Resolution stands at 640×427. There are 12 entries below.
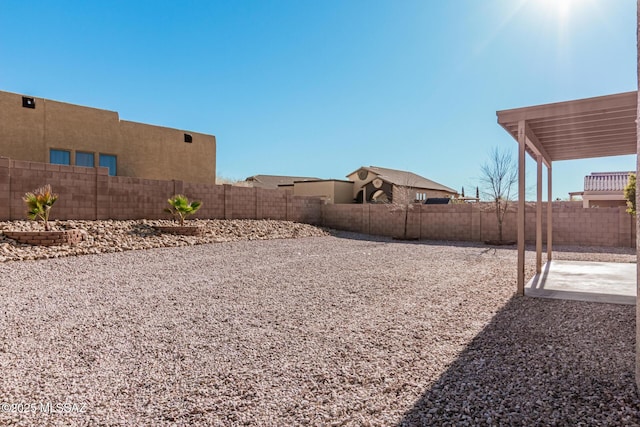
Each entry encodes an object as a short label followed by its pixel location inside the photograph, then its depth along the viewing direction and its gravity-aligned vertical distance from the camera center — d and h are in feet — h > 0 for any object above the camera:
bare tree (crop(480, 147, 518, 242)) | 53.34 +5.06
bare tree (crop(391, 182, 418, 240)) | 57.11 +1.23
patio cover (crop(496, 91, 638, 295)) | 16.21 +4.61
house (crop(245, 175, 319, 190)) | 115.75 +10.88
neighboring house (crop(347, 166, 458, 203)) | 95.86 +7.88
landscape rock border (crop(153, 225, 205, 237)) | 40.96 -1.95
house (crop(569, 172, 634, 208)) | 66.08 +4.55
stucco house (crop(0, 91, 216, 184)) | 47.21 +10.44
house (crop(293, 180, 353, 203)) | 97.86 +6.32
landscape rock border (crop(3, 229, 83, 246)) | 29.76 -2.13
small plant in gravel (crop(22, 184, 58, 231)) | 32.42 +0.56
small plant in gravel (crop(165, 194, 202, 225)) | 42.73 +0.59
